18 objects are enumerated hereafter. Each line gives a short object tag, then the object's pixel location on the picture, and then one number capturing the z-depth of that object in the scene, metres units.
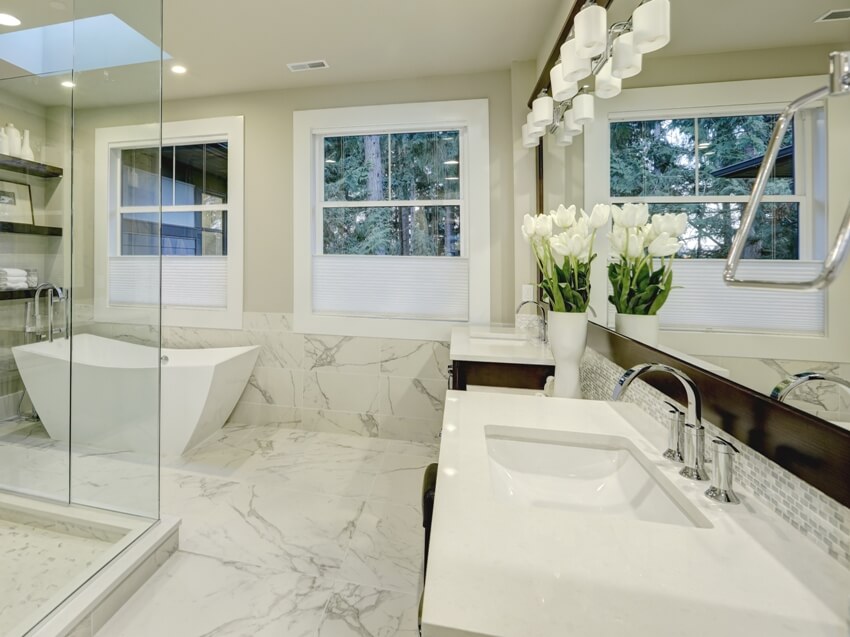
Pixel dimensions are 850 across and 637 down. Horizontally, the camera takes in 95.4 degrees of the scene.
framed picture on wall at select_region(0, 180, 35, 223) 2.44
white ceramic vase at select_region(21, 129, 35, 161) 2.53
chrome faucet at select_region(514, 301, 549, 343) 2.14
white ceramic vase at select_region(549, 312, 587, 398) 1.41
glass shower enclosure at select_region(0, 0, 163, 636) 1.74
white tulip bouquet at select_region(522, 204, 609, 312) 1.34
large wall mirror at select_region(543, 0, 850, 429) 0.57
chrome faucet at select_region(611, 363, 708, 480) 0.75
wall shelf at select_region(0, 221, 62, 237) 2.41
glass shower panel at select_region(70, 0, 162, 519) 1.92
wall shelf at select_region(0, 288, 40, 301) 2.41
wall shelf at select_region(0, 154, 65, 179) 2.47
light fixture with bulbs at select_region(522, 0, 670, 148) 1.03
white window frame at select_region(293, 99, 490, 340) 2.72
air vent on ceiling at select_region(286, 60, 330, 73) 2.63
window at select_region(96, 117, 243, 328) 3.08
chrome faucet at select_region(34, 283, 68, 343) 2.48
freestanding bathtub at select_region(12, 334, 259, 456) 1.99
